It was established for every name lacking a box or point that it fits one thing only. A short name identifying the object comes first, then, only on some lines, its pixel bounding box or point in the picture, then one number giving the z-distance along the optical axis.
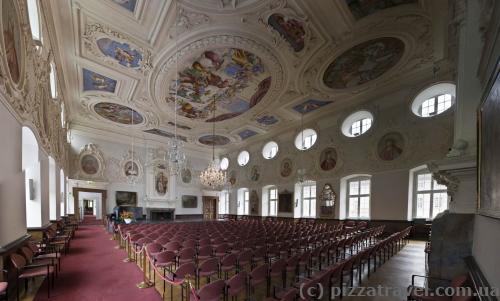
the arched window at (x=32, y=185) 6.17
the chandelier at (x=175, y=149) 9.89
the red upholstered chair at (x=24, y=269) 3.80
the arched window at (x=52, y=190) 8.98
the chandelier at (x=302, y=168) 15.16
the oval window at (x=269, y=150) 19.72
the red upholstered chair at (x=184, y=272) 3.74
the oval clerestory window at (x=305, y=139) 16.65
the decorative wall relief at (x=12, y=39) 3.49
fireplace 19.17
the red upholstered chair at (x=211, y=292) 2.84
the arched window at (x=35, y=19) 5.68
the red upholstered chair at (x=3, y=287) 2.93
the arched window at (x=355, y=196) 13.20
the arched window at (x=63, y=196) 12.80
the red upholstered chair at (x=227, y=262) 4.66
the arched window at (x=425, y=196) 10.62
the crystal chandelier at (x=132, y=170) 18.58
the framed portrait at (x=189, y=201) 21.75
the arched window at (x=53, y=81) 8.65
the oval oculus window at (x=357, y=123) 13.43
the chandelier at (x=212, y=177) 13.35
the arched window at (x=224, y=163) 24.32
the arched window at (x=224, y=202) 24.07
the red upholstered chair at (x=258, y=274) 3.71
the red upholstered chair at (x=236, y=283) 3.30
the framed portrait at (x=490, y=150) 2.27
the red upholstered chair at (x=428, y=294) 3.17
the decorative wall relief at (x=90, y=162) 16.75
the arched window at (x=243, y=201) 21.98
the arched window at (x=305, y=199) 16.12
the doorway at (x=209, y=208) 23.31
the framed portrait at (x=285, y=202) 17.11
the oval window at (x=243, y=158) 22.15
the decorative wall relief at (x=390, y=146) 11.61
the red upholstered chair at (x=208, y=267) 4.13
